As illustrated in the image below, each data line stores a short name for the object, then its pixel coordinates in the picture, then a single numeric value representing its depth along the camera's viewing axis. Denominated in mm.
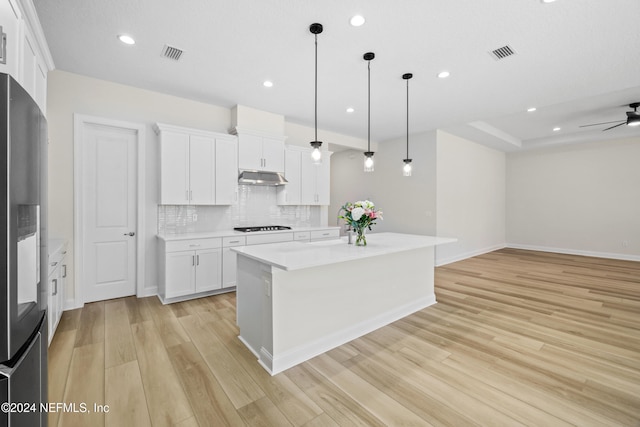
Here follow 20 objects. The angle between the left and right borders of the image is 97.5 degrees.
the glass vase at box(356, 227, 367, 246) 3002
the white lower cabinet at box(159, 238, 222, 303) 3672
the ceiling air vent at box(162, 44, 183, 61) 2893
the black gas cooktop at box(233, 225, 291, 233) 4504
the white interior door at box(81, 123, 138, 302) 3623
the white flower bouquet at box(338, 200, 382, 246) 2895
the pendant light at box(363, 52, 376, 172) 2993
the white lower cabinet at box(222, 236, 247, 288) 4070
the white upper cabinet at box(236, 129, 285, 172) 4516
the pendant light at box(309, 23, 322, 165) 2505
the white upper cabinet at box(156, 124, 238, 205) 3885
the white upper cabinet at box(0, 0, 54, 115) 1631
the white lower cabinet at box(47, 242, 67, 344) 2494
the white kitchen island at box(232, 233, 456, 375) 2289
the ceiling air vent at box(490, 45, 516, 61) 2879
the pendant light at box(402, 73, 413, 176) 3525
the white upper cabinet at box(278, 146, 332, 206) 5156
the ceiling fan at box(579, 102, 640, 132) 4750
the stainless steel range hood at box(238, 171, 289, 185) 4482
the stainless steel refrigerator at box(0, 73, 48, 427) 948
